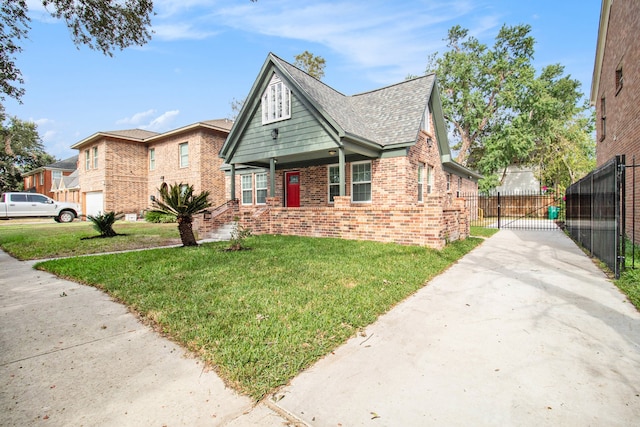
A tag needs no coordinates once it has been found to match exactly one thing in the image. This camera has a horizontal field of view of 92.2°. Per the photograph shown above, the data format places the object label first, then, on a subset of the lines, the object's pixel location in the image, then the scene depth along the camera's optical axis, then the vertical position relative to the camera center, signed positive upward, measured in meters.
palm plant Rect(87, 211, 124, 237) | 10.50 -0.41
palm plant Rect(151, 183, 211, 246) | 8.05 +0.13
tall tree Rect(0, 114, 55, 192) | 40.94 +8.45
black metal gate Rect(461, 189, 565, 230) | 21.75 +0.17
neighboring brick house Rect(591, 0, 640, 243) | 8.34 +4.11
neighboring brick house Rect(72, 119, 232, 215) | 20.09 +3.33
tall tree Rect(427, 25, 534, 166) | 26.12 +11.61
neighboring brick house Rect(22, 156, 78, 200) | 34.88 +4.39
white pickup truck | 18.92 +0.28
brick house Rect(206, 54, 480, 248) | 9.53 +2.23
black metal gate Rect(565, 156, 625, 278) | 5.20 -0.06
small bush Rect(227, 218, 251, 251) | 7.91 -0.74
